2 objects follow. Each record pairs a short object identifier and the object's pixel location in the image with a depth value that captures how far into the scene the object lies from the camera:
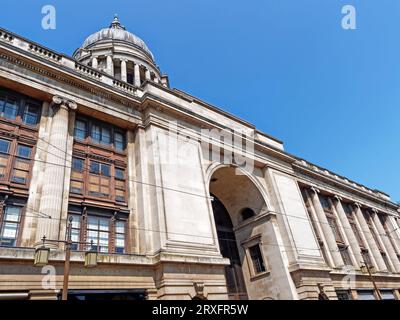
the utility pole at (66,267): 9.04
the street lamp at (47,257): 9.81
